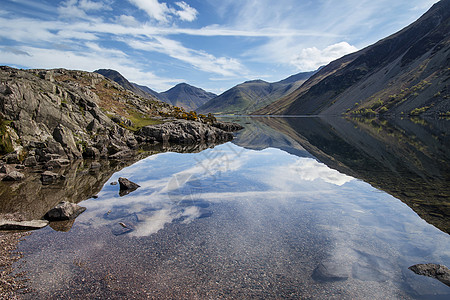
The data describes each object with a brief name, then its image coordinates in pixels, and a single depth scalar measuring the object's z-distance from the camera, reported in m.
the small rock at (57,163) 32.88
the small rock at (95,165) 35.14
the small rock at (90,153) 42.42
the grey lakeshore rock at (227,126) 106.71
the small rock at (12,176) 26.11
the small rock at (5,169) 27.55
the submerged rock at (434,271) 10.67
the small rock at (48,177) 26.66
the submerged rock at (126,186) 24.14
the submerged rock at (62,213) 17.28
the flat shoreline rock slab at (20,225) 15.66
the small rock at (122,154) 43.20
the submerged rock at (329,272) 11.11
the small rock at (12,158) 31.79
